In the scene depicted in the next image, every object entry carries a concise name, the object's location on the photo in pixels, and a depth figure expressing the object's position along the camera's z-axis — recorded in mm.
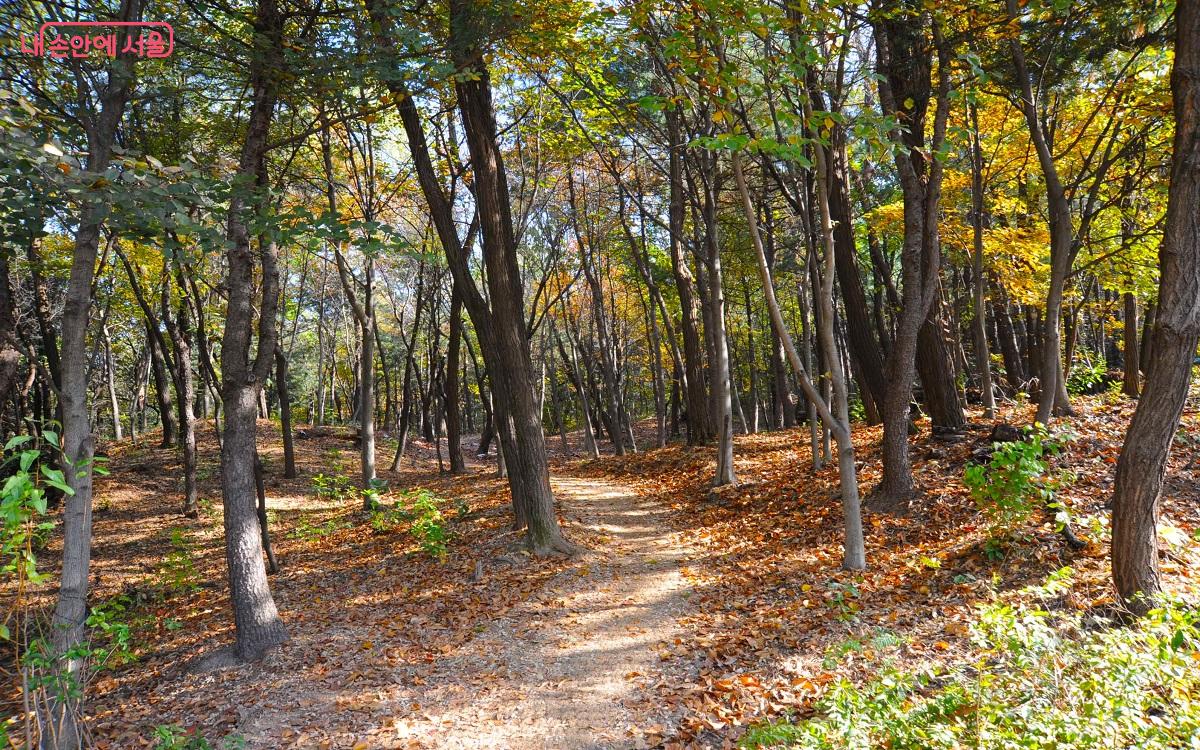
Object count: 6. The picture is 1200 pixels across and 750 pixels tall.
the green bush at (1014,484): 5445
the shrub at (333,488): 13352
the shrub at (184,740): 3961
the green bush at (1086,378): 12561
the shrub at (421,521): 8422
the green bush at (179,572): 8586
